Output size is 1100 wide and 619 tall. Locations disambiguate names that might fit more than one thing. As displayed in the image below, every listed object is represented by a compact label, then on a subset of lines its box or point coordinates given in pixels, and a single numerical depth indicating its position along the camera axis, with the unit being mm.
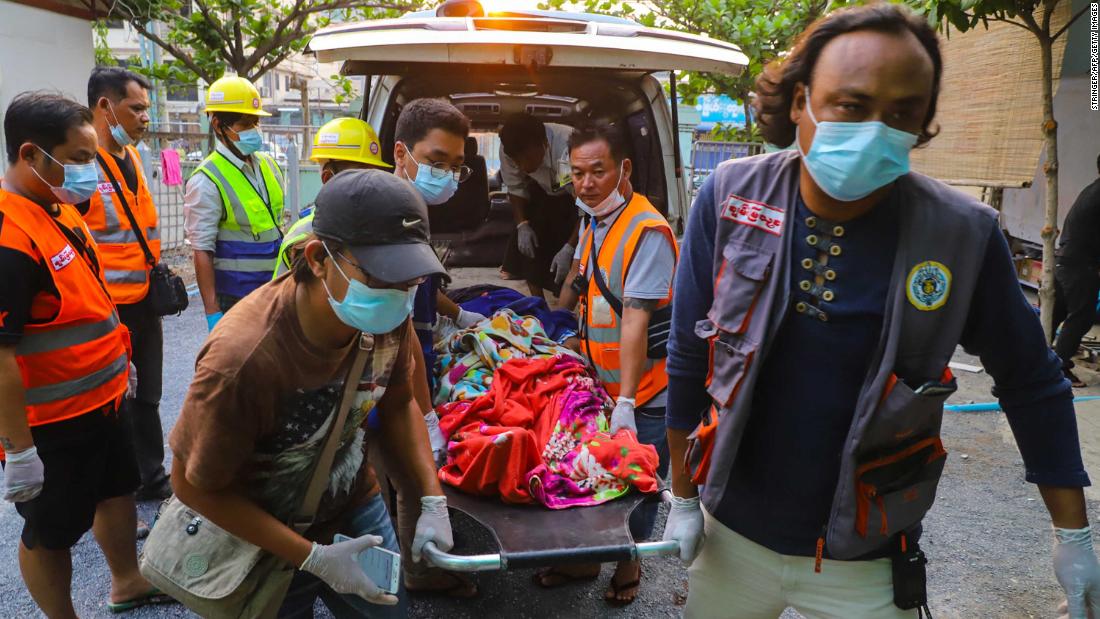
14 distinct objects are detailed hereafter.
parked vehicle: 2820
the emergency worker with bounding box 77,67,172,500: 3439
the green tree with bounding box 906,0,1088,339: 4199
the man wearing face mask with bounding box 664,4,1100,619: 1508
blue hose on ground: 5441
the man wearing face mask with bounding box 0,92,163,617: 2264
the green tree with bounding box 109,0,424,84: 9195
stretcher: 2074
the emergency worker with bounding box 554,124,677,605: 2838
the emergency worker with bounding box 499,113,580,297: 4930
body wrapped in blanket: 2490
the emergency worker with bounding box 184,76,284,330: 3812
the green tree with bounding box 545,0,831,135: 8562
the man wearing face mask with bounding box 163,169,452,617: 1562
